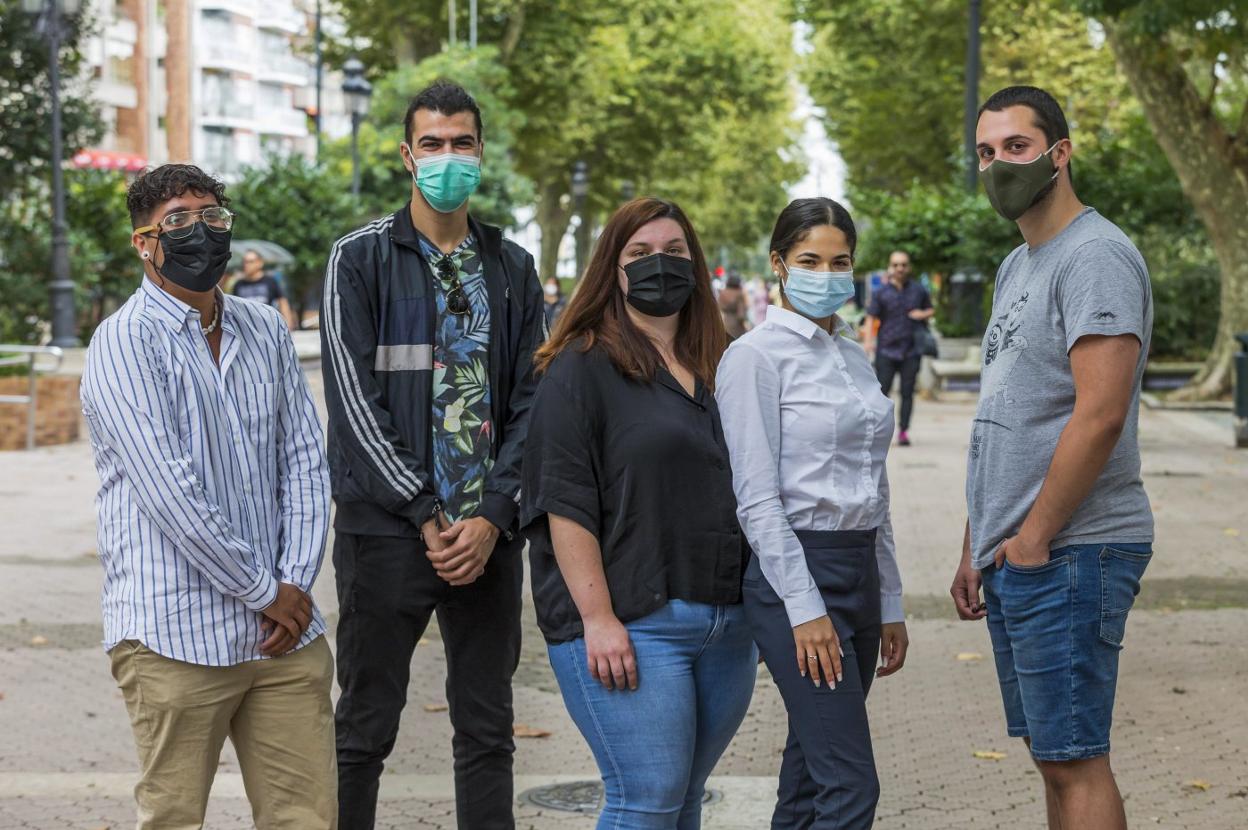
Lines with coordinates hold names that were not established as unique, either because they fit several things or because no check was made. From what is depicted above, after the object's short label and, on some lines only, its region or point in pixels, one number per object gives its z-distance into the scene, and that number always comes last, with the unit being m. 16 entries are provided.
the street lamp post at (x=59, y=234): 23.81
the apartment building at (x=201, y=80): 67.50
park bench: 24.62
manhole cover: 5.87
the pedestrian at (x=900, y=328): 17.31
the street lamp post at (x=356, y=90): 32.81
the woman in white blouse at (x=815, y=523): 3.75
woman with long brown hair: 3.78
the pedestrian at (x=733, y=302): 23.70
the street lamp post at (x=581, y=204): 45.60
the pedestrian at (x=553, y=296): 34.66
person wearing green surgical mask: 4.38
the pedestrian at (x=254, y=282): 17.36
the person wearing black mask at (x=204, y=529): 3.78
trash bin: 16.89
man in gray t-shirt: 3.75
